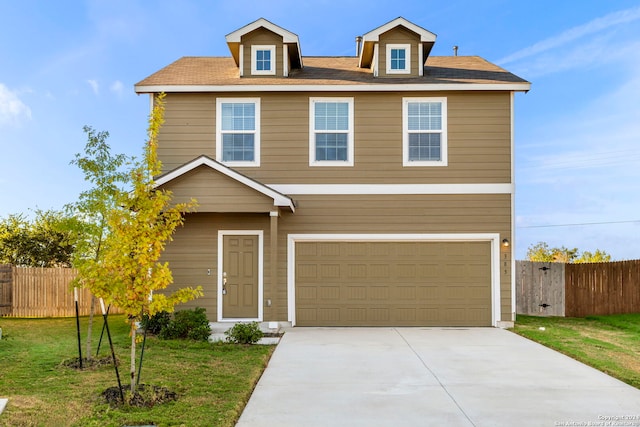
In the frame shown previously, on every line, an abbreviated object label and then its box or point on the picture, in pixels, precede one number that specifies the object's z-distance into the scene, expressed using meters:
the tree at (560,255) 23.67
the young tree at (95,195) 8.50
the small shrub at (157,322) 10.97
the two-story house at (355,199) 12.59
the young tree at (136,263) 6.12
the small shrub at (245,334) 10.17
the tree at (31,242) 19.41
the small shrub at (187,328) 10.48
